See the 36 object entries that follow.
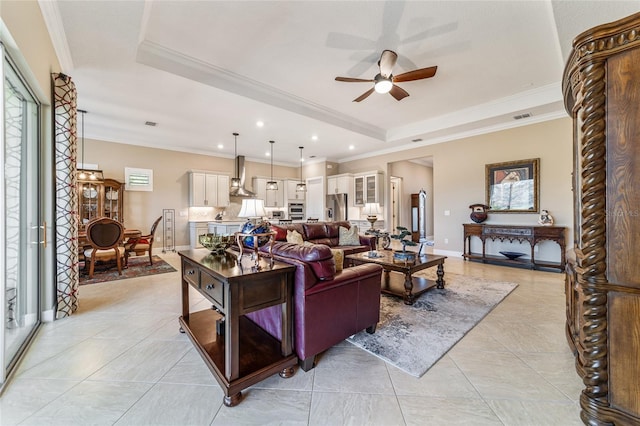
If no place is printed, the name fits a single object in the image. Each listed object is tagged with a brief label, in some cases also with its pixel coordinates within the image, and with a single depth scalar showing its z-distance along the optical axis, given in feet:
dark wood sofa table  5.03
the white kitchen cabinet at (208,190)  24.02
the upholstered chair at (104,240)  13.55
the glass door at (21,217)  6.82
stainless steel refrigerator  27.91
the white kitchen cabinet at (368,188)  25.20
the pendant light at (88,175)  17.90
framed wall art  16.90
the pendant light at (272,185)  24.98
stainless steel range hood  26.47
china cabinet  18.94
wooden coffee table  10.47
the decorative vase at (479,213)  18.54
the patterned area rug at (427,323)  6.72
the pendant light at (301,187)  27.47
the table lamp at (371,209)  25.62
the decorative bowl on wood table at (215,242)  7.00
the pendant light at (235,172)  25.04
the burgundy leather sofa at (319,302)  6.00
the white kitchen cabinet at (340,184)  27.32
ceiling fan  10.38
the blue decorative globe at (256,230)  6.12
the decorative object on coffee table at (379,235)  16.21
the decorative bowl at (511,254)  16.98
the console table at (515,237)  15.58
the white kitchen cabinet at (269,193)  28.37
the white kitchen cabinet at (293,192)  30.37
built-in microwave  30.55
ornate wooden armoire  4.25
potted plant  11.72
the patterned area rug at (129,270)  13.96
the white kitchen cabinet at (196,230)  23.68
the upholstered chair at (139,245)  16.30
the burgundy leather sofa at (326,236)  17.11
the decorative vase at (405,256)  11.57
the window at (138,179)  21.52
